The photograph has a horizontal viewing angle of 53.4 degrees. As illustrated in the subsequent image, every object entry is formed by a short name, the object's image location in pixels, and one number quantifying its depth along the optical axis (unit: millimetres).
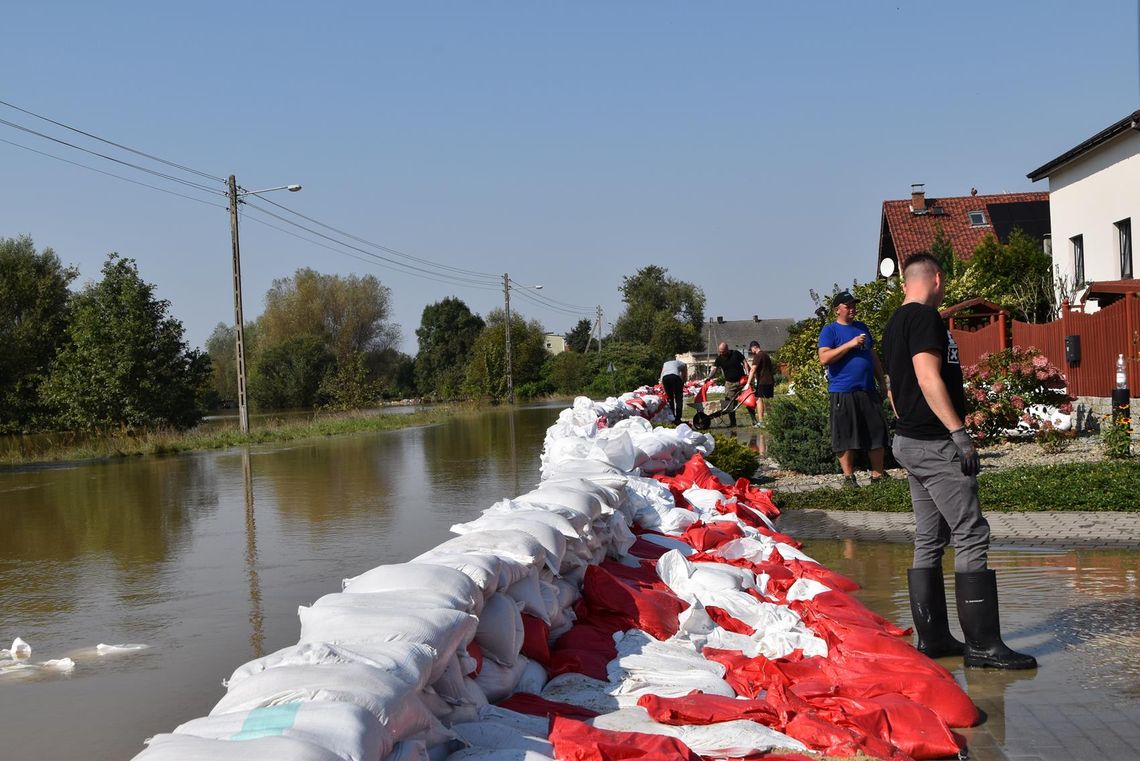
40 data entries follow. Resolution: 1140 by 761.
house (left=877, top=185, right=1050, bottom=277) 41312
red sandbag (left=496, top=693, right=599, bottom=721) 3879
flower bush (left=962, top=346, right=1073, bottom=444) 14453
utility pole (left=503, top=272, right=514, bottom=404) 56281
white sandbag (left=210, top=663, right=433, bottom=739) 2842
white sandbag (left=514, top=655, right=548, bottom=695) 4121
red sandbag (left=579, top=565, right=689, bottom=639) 5047
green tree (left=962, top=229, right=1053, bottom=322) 26516
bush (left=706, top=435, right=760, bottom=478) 11332
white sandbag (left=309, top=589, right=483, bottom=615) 3625
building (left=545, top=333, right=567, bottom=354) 142588
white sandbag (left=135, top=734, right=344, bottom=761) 2477
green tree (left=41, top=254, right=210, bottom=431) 32688
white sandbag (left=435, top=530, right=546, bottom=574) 4527
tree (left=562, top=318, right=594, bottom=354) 110125
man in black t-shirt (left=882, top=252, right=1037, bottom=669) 4926
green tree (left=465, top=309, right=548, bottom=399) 61094
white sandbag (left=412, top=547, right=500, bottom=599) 4074
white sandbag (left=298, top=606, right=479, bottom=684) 3369
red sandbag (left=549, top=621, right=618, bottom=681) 4430
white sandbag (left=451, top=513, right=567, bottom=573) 4863
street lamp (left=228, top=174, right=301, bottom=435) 27953
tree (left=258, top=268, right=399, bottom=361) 86375
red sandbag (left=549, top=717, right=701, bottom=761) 3305
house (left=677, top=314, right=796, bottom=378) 104250
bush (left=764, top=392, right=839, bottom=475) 12062
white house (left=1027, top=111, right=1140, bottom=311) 21781
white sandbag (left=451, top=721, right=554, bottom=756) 3420
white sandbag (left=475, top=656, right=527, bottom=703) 3873
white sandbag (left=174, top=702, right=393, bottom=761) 2619
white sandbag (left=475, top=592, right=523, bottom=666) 4020
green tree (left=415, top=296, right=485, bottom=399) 92375
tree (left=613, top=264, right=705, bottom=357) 93000
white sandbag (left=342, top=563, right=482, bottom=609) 3838
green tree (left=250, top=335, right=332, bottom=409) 77938
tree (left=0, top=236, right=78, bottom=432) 35531
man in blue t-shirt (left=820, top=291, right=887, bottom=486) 10133
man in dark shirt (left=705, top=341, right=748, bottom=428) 22172
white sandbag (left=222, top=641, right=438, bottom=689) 3123
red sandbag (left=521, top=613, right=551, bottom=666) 4391
